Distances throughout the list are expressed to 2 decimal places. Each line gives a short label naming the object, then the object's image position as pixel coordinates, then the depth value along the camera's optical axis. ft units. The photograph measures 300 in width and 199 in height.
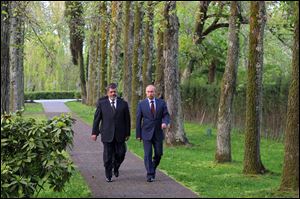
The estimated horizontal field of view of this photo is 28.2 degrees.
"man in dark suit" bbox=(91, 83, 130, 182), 39.40
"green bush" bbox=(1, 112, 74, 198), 29.48
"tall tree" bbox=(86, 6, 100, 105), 167.13
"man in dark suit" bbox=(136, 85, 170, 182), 39.34
